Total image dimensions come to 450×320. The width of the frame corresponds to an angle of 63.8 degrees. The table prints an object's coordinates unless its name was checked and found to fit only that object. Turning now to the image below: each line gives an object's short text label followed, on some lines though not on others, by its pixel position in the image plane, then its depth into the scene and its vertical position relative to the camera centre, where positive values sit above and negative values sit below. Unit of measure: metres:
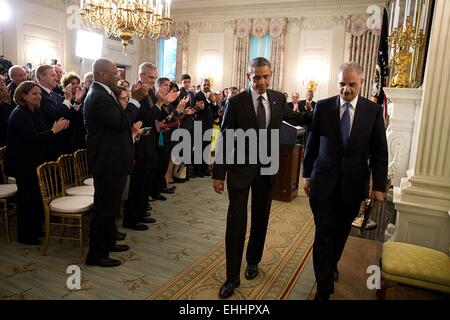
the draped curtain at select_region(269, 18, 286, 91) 10.62 +1.43
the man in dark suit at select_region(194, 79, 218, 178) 6.39 -0.39
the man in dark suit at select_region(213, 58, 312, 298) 2.51 -0.37
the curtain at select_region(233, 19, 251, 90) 11.12 +1.30
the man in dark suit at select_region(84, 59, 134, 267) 2.73 -0.48
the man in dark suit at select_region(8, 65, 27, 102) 4.39 +0.06
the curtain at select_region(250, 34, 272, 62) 10.96 +1.50
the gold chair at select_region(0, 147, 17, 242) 3.29 -1.01
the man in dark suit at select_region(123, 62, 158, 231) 3.76 -0.71
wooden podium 5.07 -1.07
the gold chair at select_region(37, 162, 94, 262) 2.99 -0.99
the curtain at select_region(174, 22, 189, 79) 12.05 +1.53
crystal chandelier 5.89 +1.22
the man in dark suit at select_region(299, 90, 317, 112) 8.36 -0.15
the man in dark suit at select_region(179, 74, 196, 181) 5.88 -0.17
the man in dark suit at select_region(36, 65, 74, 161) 3.68 -0.23
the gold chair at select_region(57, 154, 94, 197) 3.36 -0.93
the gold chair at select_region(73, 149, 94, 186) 3.60 -0.82
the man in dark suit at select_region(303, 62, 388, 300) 2.40 -0.41
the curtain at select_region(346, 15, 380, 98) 9.64 +1.53
